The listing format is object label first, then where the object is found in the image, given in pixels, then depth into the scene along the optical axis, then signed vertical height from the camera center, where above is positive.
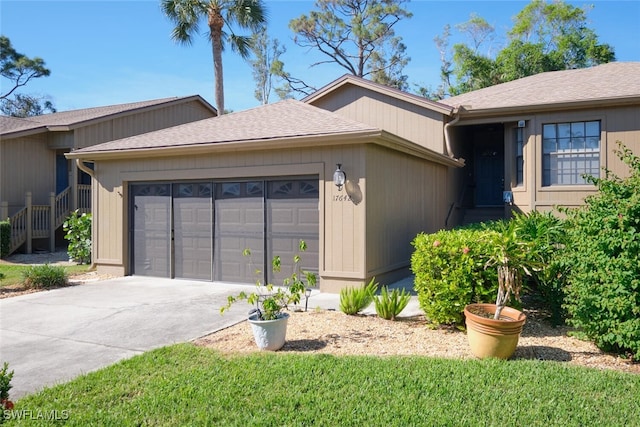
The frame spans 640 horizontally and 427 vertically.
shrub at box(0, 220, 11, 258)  13.45 -0.77
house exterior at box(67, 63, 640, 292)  8.31 +0.81
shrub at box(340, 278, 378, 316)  6.47 -1.27
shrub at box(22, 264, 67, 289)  9.20 -1.34
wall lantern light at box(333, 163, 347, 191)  8.08 +0.60
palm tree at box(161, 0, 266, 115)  20.45 +8.67
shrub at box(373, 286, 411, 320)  6.27 -1.30
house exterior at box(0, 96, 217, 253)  15.02 +1.60
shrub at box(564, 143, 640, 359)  4.44 -0.58
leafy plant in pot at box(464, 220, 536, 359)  4.57 -1.10
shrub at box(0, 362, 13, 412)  3.20 -1.28
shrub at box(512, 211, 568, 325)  5.78 -0.72
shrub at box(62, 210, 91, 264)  12.34 -0.71
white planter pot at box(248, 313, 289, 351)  4.97 -1.34
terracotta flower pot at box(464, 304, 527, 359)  4.55 -1.26
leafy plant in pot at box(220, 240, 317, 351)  4.99 -1.22
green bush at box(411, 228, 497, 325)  5.57 -0.83
